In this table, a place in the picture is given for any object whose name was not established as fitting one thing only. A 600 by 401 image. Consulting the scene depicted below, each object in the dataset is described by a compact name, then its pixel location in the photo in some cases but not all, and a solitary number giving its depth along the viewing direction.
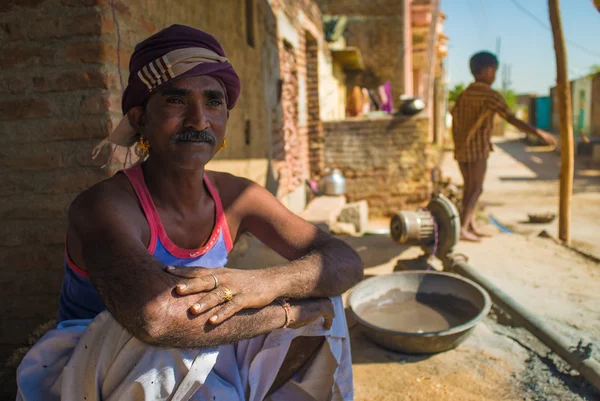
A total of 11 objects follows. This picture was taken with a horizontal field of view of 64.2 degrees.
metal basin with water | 2.53
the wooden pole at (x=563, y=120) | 5.01
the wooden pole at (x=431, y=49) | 13.48
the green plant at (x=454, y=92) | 30.22
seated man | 1.29
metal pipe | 2.19
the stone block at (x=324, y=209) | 5.88
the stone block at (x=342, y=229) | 5.83
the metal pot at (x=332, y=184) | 8.12
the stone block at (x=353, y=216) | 6.98
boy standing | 4.63
